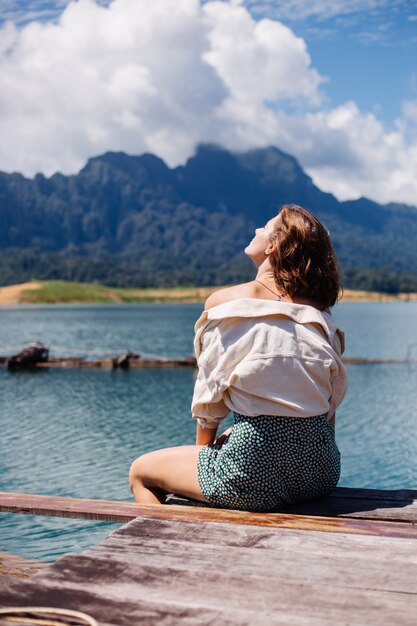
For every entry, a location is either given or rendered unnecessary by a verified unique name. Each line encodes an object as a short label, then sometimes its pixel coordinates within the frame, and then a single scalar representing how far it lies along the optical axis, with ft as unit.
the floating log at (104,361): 124.06
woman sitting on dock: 12.25
